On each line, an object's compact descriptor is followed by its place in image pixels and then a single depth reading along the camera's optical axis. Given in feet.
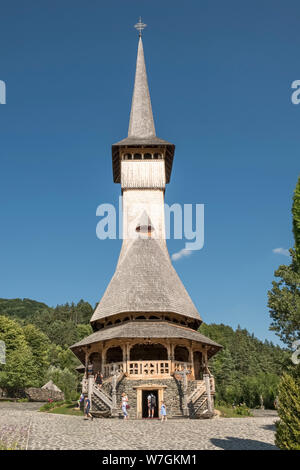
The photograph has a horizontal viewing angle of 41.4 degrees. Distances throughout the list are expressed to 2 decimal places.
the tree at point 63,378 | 163.00
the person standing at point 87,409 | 68.14
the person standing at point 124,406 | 68.08
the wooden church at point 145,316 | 78.59
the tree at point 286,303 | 89.20
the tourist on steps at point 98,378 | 91.68
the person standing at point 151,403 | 74.97
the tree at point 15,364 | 149.89
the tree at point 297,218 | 35.16
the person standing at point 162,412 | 66.13
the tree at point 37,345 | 198.59
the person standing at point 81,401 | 84.53
